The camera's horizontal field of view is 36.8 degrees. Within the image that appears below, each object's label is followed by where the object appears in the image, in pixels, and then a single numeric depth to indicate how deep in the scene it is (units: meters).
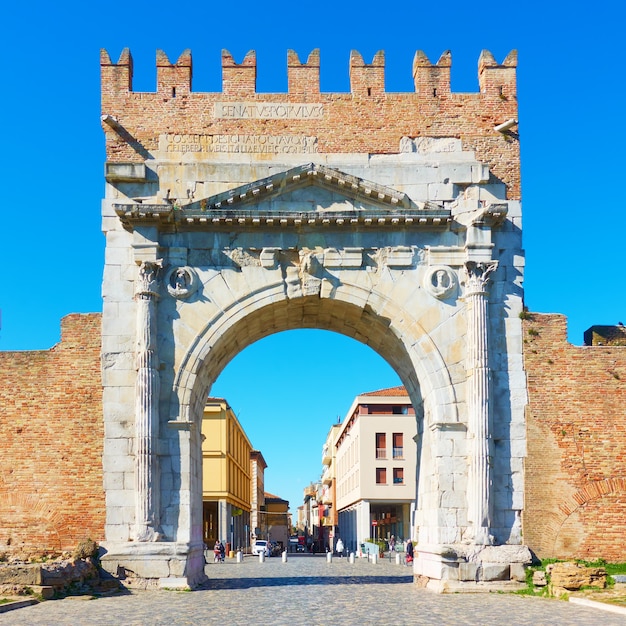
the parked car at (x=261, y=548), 44.16
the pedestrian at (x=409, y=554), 31.73
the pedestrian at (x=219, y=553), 36.94
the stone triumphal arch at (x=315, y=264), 18.14
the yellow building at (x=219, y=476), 44.34
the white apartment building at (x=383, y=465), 48.59
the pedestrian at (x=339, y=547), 49.24
